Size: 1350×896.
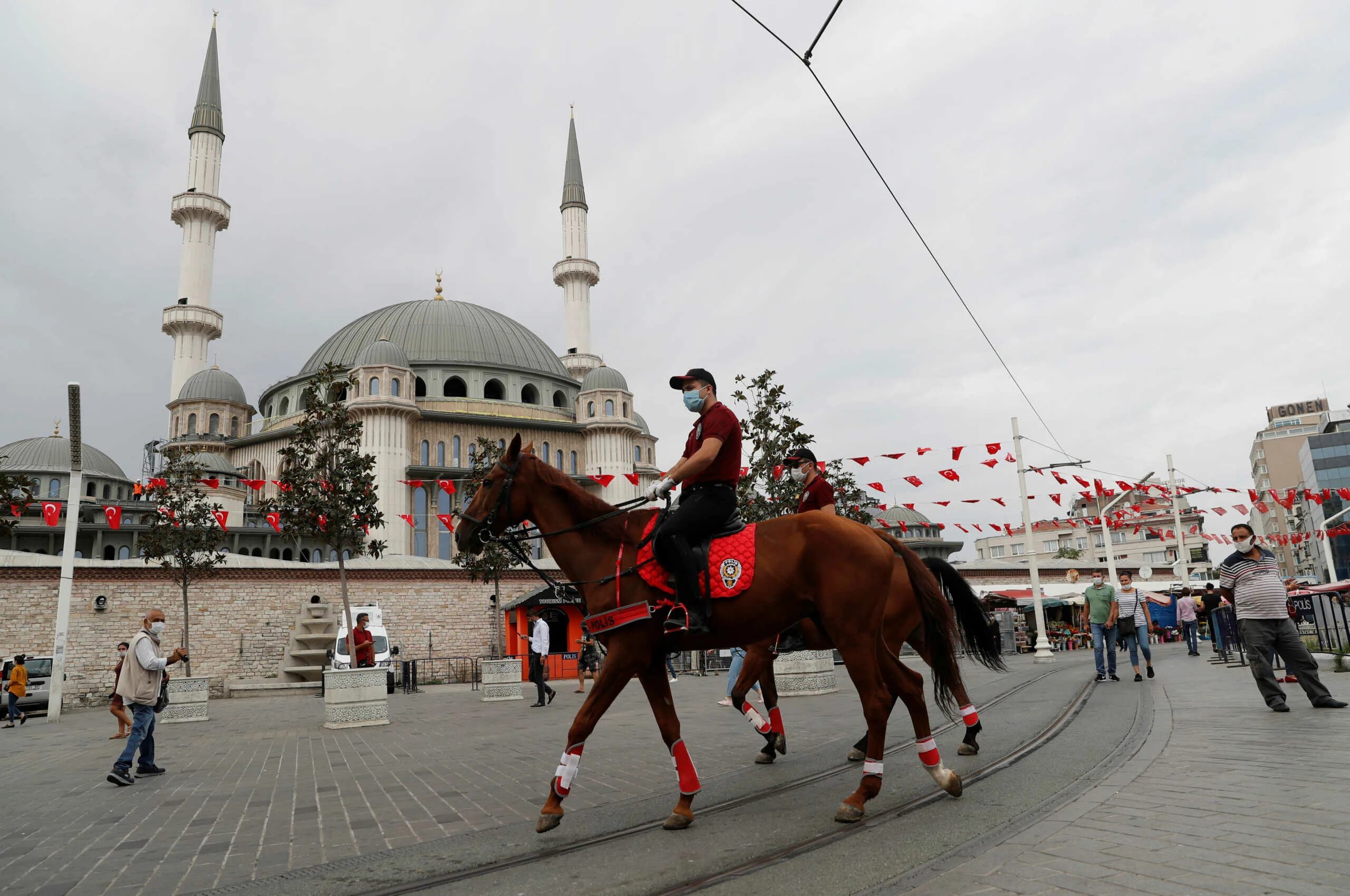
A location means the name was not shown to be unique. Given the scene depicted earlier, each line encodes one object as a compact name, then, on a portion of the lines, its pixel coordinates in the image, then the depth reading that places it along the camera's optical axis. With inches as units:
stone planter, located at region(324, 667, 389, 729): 523.5
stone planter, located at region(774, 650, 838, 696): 587.5
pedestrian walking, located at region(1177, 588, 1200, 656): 832.3
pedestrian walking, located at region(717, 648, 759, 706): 410.6
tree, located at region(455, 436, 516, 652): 1006.4
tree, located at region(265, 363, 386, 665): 617.9
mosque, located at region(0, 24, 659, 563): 1815.9
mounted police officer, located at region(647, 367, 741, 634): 196.2
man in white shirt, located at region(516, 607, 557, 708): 641.6
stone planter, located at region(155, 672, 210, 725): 621.0
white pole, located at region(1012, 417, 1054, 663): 794.2
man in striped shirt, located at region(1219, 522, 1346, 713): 309.1
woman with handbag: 504.4
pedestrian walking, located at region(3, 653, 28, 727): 692.7
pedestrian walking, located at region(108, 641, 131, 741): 455.5
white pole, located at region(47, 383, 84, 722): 710.5
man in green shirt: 502.6
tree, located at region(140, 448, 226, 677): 973.8
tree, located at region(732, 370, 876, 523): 809.5
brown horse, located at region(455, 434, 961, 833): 193.8
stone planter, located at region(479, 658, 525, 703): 689.0
